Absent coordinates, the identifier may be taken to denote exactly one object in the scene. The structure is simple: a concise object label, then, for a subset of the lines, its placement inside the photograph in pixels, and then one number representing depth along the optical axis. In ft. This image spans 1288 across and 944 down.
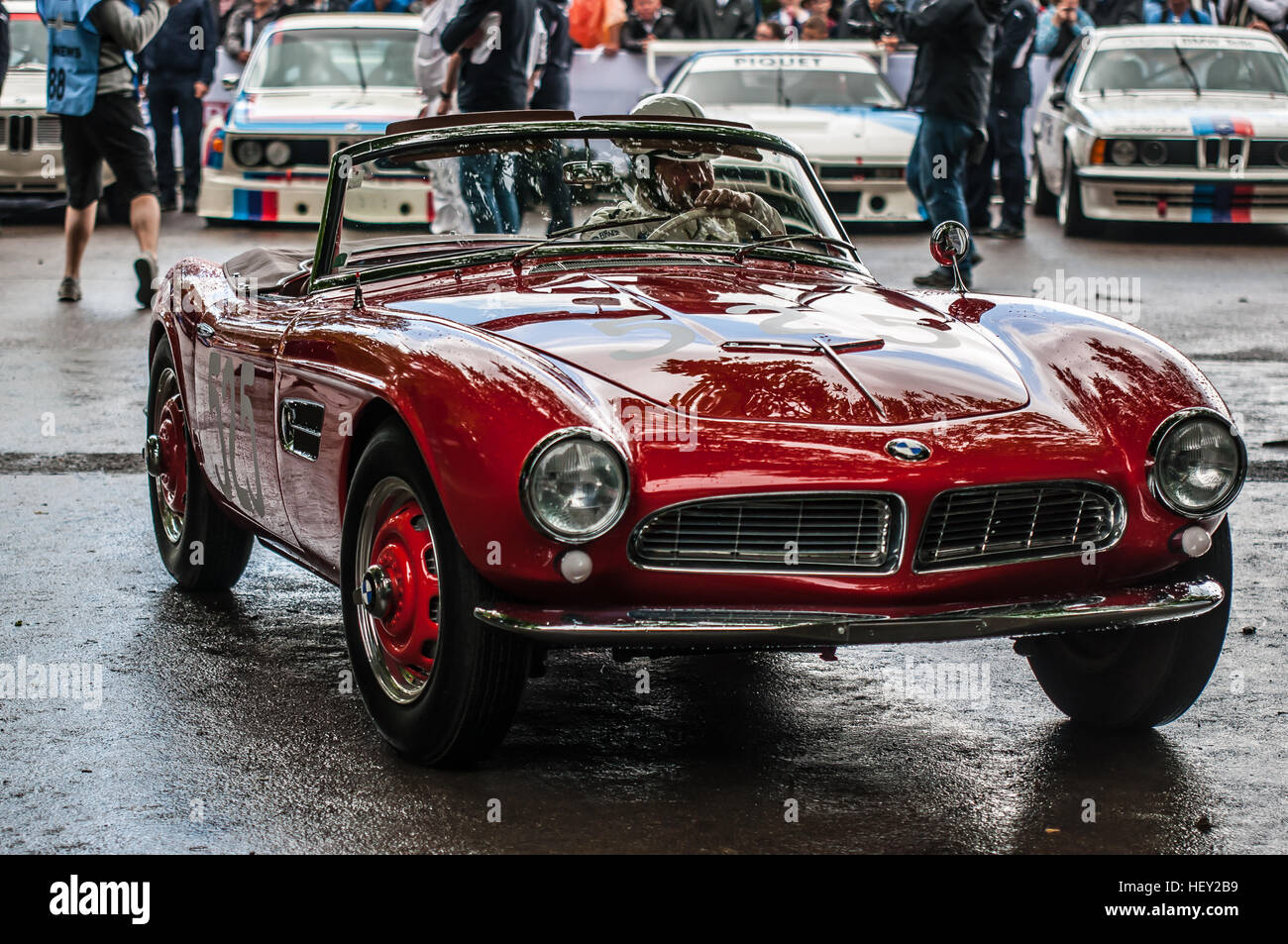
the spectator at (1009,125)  48.42
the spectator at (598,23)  58.49
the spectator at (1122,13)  58.85
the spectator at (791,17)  61.52
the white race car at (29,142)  49.49
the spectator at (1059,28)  55.16
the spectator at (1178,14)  54.80
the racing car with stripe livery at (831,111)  47.06
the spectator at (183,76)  52.44
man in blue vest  35.32
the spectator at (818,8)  58.95
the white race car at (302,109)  46.47
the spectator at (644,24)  58.80
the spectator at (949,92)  35.70
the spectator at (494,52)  34.76
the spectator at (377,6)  55.62
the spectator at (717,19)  61.67
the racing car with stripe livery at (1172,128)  46.60
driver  17.01
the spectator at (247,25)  58.85
